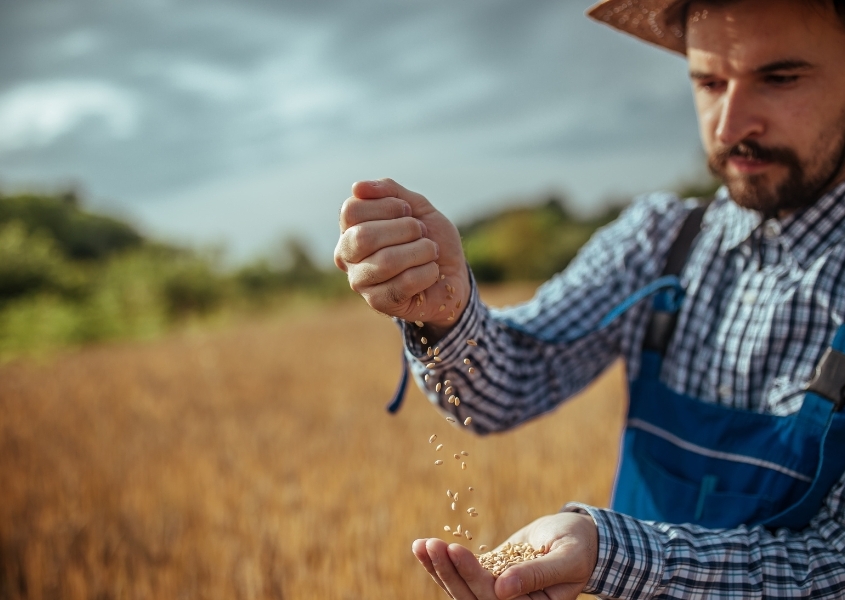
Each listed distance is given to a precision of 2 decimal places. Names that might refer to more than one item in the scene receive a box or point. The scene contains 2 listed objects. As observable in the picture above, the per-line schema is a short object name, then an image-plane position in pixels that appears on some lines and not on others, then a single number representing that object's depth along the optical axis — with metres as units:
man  1.15
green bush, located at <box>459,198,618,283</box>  25.22
